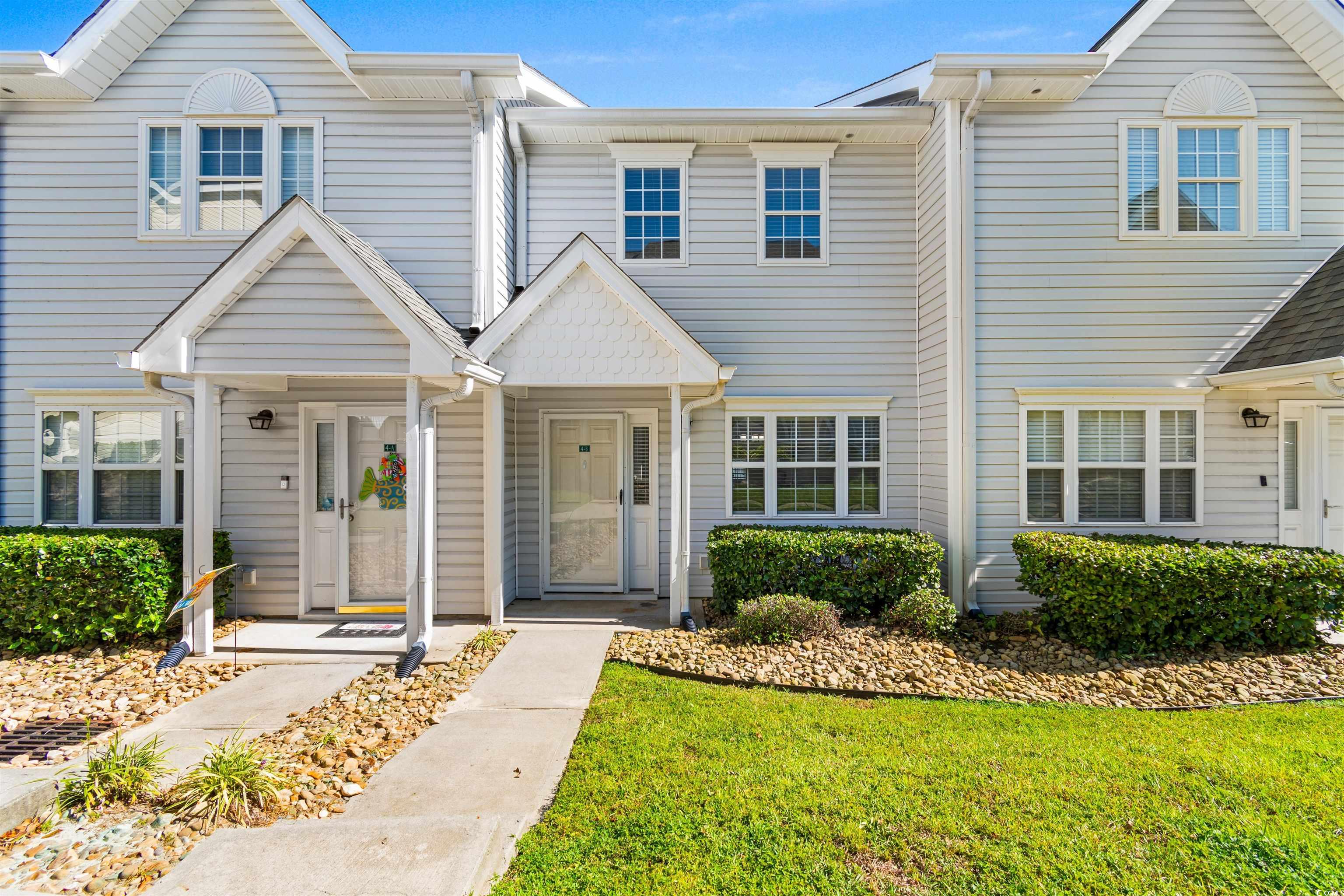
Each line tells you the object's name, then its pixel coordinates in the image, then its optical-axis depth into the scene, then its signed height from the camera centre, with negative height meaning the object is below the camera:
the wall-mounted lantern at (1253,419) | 7.17 +0.38
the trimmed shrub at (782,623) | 6.04 -1.69
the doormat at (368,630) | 6.45 -1.92
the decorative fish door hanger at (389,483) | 7.15 -0.38
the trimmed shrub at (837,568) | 6.66 -1.28
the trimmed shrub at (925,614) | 6.23 -1.67
